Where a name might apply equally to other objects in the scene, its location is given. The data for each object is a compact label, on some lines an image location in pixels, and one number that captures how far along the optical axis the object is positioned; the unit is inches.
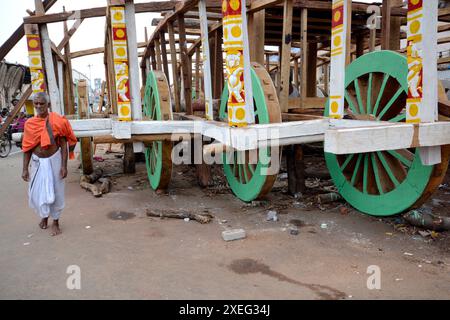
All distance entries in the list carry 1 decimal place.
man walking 142.5
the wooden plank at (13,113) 220.8
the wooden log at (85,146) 244.8
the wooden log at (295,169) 183.2
